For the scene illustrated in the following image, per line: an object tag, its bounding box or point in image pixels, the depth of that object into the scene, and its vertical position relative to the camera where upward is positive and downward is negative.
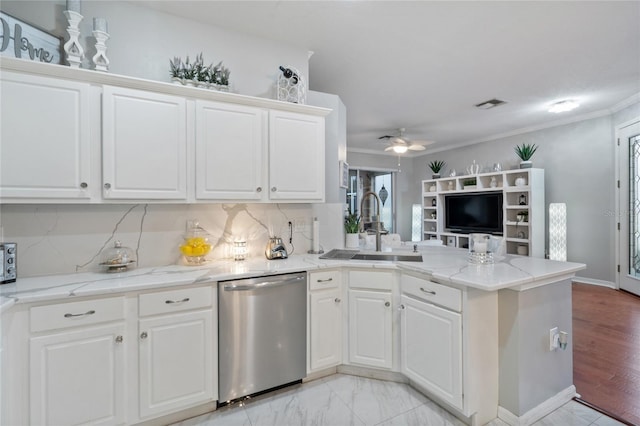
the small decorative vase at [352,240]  2.94 -0.28
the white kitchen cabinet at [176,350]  1.69 -0.83
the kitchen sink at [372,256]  2.34 -0.37
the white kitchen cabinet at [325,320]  2.18 -0.82
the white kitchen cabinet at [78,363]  1.47 -0.78
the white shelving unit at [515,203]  4.93 +0.16
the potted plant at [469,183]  6.02 +0.60
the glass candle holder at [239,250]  2.36 -0.30
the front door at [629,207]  4.08 +0.06
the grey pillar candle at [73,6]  1.85 +1.32
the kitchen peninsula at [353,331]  1.48 -0.72
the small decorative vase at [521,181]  5.06 +0.53
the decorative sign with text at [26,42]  1.66 +1.03
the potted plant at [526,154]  5.07 +1.02
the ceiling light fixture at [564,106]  4.05 +1.49
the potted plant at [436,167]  6.86 +1.06
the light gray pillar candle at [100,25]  1.91 +1.24
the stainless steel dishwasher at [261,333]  1.89 -0.82
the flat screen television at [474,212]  5.61 +0.00
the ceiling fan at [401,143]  4.86 +1.22
